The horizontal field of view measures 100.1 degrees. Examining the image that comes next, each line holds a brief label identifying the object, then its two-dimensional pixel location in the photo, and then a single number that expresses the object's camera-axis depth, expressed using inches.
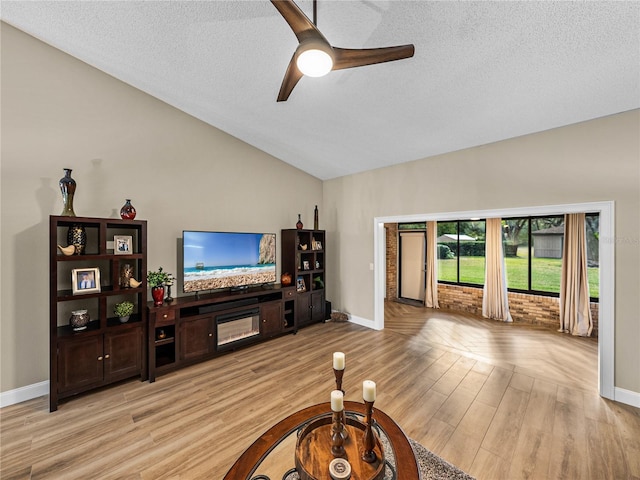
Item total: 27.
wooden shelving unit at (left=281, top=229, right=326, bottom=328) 180.9
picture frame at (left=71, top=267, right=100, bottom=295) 102.8
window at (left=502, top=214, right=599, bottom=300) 191.0
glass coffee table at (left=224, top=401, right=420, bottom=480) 50.1
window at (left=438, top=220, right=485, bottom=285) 225.3
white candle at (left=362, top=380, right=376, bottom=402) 53.1
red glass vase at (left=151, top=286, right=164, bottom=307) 122.2
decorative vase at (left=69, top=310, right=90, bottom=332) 103.2
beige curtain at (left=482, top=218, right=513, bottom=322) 203.0
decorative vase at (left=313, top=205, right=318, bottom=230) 195.8
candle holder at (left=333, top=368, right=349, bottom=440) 59.9
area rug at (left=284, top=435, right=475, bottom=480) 67.7
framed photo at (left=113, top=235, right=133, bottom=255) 114.0
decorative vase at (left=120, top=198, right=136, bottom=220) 116.6
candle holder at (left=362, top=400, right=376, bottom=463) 53.1
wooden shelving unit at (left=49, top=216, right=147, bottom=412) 96.9
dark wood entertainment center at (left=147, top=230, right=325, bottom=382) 122.6
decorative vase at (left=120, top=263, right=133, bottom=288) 115.7
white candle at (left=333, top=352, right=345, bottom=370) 62.6
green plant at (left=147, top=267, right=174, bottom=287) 122.9
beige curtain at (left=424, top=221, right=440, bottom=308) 239.6
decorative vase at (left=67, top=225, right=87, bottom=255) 104.2
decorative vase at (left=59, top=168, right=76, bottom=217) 102.0
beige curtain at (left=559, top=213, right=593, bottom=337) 170.7
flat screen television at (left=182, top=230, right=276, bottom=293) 137.7
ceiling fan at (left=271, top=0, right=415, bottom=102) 52.6
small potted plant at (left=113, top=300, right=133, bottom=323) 112.2
